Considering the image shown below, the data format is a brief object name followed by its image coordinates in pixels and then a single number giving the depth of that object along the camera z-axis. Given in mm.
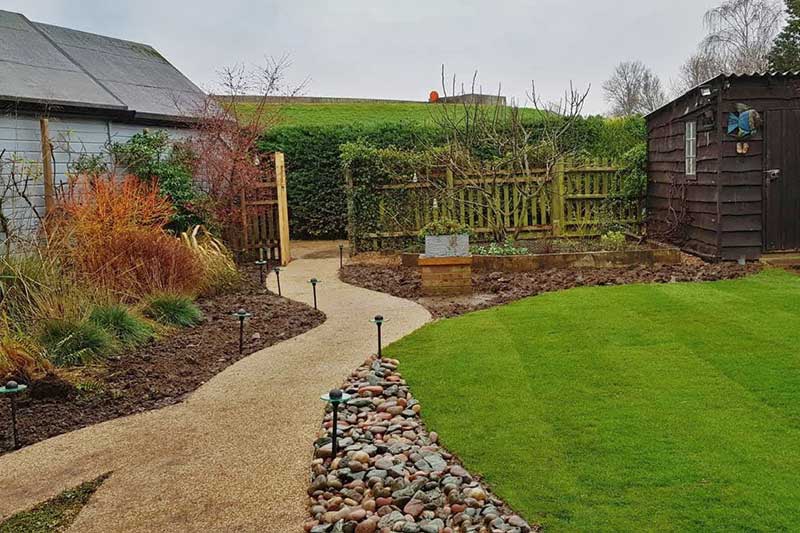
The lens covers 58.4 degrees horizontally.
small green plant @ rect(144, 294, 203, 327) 7129
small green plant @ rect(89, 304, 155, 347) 6195
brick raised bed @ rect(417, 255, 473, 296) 8750
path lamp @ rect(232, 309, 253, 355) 6172
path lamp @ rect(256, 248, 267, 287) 10508
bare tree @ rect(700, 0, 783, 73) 26984
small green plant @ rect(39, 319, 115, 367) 5551
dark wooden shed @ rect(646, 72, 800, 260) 9594
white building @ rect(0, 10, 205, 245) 9492
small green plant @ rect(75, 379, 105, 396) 5112
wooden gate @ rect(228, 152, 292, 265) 12219
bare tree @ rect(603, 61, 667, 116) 30969
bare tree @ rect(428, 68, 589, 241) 11938
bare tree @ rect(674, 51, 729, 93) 27792
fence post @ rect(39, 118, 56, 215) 9673
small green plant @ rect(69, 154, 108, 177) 10266
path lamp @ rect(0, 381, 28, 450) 4102
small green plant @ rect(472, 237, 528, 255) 10406
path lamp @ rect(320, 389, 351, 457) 3668
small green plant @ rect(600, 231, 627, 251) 10922
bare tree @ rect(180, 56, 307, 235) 11922
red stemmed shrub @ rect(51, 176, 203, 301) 7273
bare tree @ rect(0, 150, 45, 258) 9045
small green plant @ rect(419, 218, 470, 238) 8859
